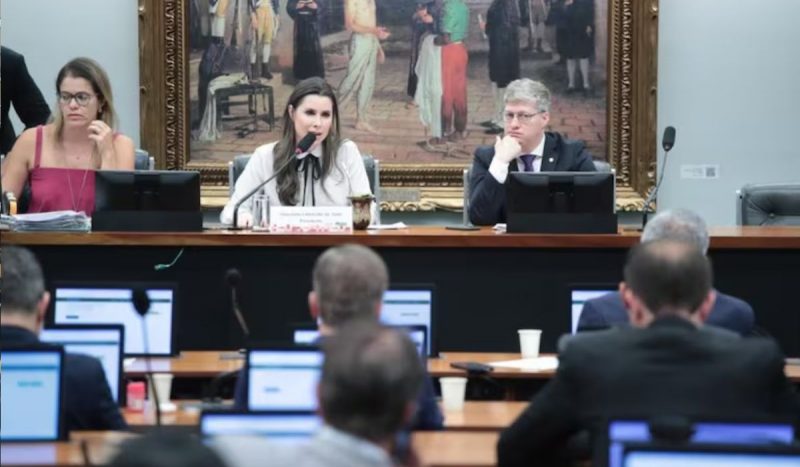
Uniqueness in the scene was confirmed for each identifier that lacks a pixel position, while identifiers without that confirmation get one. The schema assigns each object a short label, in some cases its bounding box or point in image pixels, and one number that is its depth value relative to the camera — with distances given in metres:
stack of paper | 13.62
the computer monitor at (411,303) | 11.14
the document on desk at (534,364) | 10.84
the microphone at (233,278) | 10.22
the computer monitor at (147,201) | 13.83
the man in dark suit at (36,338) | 8.01
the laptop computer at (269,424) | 6.69
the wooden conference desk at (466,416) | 8.77
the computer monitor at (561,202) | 13.87
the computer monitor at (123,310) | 11.19
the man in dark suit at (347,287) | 7.70
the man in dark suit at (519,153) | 15.19
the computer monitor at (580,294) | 11.52
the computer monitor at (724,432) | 6.43
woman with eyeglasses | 14.71
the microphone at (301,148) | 14.48
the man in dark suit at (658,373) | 7.10
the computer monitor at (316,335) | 9.44
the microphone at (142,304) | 8.76
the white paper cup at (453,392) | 9.36
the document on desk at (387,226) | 14.39
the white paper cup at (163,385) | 9.60
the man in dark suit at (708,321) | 9.83
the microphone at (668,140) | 14.74
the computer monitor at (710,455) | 5.68
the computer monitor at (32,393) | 7.51
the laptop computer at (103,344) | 9.34
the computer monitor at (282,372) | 8.04
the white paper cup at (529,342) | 11.41
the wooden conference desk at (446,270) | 13.39
